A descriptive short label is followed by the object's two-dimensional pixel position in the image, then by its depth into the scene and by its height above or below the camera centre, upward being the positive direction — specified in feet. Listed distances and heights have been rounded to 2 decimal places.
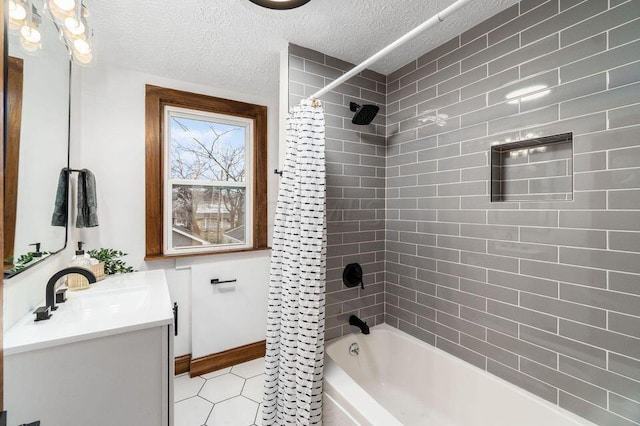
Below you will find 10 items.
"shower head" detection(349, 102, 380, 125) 5.66 +2.21
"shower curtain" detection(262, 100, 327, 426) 4.48 -1.20
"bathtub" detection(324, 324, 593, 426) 4.15 -3.30
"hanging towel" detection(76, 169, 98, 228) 5.65 +0.26
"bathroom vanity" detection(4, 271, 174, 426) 2.97 -1.87
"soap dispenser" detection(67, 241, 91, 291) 4.88 -1.22
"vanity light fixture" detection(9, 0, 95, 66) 3.01 +2.80
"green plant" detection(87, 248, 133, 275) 6.09 -1.09
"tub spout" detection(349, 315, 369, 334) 6.21 -2.58
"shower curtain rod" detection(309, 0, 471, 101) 2.85 +2.27
